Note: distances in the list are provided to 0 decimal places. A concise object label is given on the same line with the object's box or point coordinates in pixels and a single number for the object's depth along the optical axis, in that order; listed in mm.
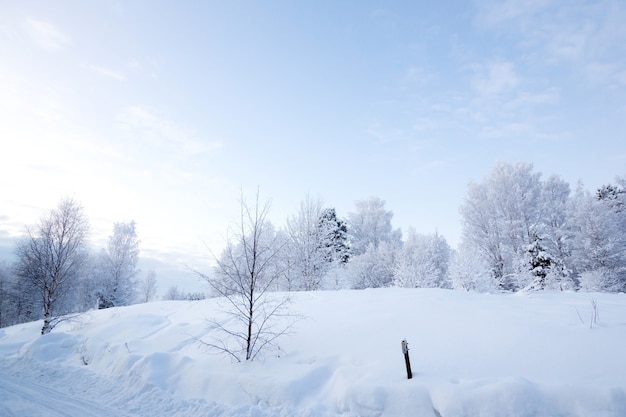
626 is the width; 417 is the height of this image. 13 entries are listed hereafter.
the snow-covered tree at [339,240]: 31722
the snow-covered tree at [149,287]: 58312
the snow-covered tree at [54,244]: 17641
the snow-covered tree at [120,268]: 35406
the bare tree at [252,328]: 7922
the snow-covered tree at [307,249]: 26391
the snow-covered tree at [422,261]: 27281
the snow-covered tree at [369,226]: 41969
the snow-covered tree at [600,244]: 22719
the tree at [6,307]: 38844
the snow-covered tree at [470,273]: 22781
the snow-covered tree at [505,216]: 27266
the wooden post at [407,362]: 5410
